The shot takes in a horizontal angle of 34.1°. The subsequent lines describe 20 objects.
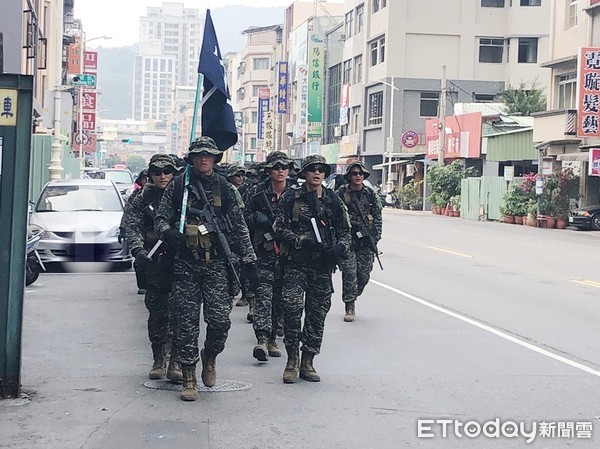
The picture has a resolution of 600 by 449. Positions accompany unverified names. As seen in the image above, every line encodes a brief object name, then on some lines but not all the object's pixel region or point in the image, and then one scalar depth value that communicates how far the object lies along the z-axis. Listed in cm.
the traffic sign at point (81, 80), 3597
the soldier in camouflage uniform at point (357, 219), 1104
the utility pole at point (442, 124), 5019
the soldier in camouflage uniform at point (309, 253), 800
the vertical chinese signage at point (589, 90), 3422
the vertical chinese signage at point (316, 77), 8338
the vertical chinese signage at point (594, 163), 3359
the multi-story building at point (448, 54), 6322
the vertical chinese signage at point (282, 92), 9469
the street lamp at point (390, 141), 6103
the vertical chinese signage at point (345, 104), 7312
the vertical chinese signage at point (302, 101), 8462
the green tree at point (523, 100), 5819
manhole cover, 773
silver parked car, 1598
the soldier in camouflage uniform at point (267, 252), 890
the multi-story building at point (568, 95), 3684
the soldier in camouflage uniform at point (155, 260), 765
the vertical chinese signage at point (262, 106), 10638
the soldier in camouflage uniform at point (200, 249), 727
